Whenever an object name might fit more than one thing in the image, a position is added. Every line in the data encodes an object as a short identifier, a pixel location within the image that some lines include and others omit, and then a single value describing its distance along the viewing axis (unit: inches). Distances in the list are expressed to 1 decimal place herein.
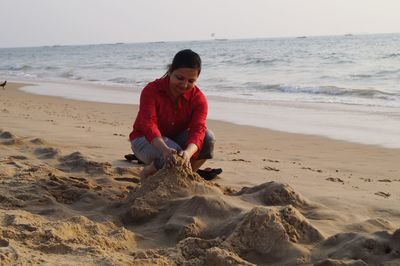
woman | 132.5
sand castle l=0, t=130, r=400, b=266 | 89.8
